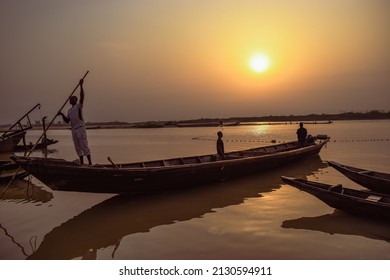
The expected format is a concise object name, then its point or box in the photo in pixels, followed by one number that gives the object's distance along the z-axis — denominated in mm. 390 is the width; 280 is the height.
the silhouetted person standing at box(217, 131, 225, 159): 9620
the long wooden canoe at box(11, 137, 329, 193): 6336
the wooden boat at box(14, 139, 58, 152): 23058
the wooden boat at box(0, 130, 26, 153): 20430
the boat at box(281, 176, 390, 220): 5574
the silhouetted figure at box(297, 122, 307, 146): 13250
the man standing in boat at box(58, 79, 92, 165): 6895
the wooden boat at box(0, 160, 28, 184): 9727
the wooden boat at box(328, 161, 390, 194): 6988
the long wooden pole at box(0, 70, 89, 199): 6961
